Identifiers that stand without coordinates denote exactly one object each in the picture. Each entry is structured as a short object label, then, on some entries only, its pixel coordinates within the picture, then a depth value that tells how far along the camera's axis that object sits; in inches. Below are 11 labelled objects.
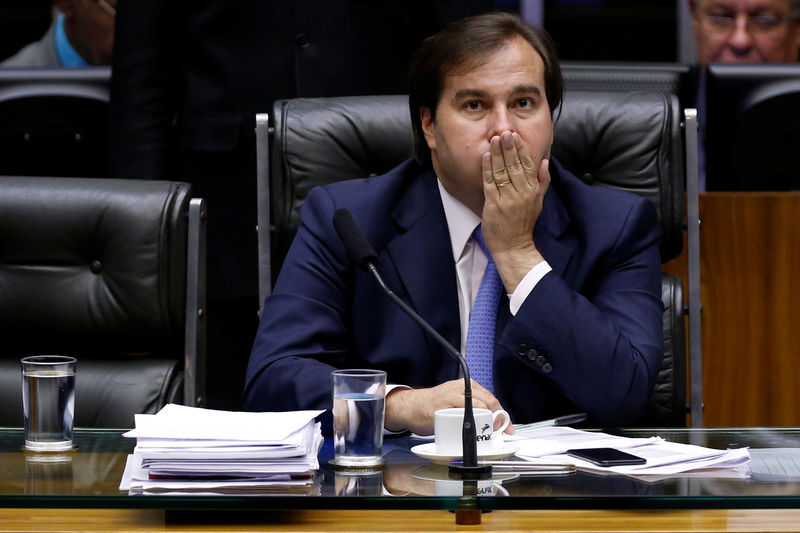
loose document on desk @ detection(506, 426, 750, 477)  287.6
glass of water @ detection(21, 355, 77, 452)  294.4
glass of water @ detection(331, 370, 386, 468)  288.6
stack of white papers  283.5
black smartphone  287.8
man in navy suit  310.4
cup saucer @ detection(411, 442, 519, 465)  288.7
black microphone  285.3
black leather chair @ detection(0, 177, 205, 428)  317.8
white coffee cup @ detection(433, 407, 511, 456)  289.6
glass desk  280.5
